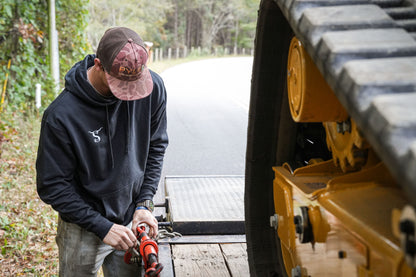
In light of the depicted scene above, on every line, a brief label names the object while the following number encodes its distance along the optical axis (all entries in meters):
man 2.53
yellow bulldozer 0.93
